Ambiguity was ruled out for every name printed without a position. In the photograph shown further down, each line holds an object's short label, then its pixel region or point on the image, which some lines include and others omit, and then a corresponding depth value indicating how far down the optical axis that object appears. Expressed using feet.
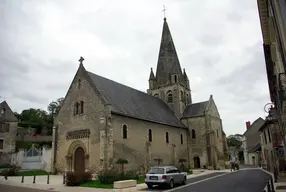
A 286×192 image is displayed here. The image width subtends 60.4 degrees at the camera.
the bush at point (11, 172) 79.15
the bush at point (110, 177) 59.52
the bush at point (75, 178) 56.44
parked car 52.65
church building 75.97
